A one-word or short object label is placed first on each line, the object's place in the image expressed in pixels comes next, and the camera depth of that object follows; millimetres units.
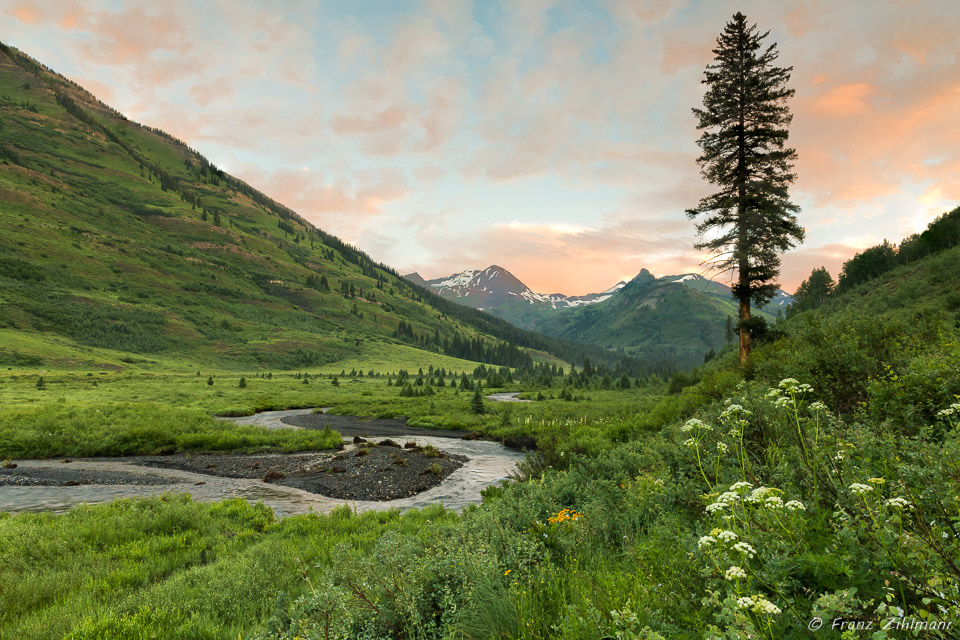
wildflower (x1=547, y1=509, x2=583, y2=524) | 7174
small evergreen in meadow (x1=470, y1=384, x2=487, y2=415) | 46469
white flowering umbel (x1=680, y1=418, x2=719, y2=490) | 4236
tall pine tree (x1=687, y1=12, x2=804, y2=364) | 20531
